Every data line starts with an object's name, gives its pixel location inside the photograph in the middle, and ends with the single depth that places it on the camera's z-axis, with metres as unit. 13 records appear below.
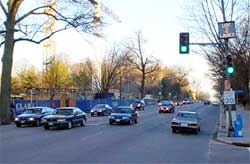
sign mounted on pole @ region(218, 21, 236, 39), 24.31
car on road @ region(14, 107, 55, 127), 32.25
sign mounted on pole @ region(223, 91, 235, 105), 24.30
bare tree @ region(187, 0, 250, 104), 36.32
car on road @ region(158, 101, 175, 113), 62.47
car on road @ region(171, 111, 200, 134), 27.33
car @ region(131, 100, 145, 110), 79.62
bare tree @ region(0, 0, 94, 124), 37.97
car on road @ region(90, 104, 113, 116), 52.84
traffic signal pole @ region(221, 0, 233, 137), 24.75
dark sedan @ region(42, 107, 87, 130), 28.88
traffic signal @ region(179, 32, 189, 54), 24.09
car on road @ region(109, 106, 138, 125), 34.50
